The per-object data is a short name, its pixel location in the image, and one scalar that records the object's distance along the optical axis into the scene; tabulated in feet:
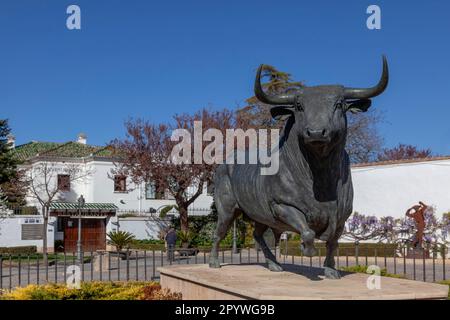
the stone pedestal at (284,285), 14.70
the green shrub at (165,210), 114.83
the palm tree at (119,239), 90.68
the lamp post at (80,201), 79.15
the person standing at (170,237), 73.00
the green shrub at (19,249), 93.86
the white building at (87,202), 102.58
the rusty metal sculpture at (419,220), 69.03
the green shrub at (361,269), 30.73
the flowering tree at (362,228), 80.84
